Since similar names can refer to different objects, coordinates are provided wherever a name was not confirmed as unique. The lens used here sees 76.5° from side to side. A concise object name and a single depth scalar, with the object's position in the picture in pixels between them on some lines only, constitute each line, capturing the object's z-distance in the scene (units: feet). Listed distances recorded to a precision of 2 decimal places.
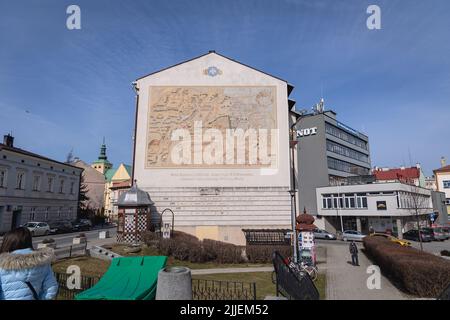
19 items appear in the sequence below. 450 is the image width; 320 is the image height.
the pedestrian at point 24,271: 13.11
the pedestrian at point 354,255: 57.16
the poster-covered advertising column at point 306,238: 49.75
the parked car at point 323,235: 116.96
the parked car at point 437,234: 110.93
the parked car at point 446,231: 116.67
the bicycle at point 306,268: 42.22
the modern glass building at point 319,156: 150.61
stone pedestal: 19.52
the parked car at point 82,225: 117.19
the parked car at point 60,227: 102.90
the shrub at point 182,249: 55.16
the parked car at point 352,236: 110.22
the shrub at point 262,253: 56.24
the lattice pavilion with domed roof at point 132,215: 69.26
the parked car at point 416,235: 108.17
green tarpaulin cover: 23.31
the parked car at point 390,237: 87.22
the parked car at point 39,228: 91.91
